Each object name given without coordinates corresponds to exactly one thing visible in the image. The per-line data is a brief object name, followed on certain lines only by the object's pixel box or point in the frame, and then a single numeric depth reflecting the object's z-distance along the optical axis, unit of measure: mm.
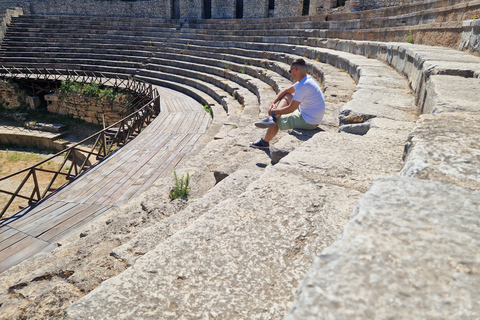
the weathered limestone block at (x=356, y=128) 2961
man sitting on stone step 3949
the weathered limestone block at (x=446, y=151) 1308
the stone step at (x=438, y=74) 2363
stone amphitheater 816
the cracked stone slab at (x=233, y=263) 1175
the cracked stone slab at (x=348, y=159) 1966
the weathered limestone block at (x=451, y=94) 2227
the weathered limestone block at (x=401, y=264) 728
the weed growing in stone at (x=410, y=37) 7232
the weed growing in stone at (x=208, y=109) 10430
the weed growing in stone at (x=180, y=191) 3695
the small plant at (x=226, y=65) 13280
